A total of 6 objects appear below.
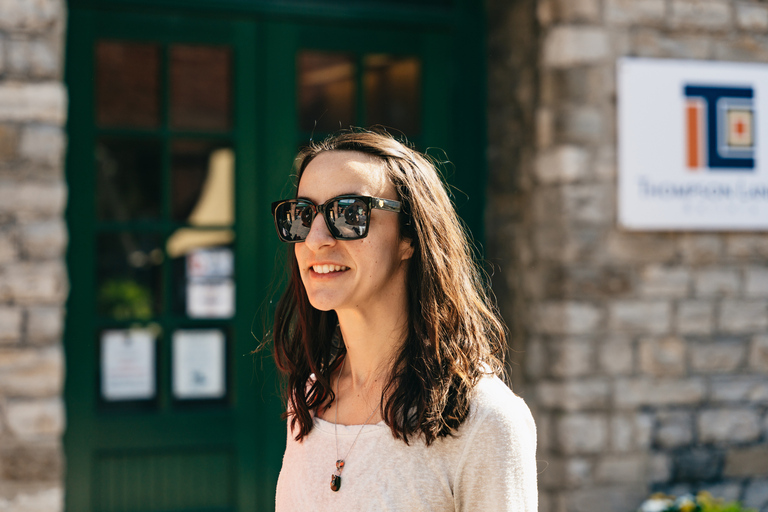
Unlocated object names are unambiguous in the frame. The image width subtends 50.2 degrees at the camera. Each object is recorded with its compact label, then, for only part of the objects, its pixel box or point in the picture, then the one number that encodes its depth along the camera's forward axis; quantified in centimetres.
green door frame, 379
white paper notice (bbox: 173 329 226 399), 397
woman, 134
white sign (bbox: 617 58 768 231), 395
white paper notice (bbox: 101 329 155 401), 386
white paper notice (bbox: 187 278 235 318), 400
